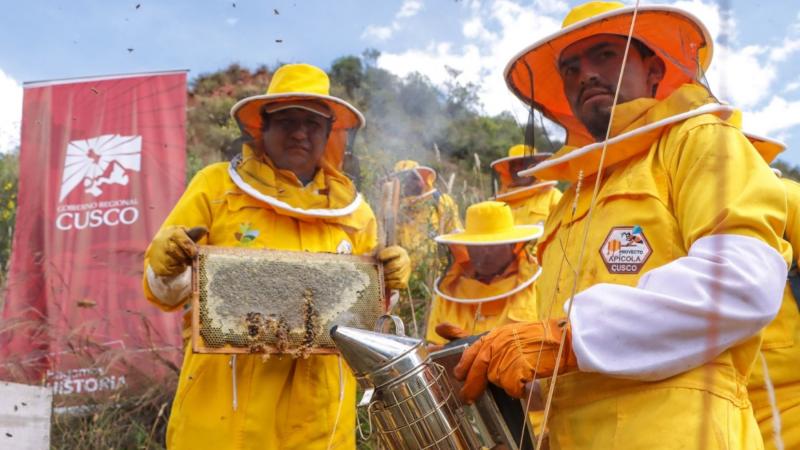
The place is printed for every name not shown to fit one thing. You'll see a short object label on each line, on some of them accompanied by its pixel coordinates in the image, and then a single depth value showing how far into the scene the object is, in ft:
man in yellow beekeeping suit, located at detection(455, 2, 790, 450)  4.75
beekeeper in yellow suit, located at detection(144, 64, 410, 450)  9.11
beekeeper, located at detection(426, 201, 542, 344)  15.52
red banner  18.11
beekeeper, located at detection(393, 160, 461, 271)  21.12
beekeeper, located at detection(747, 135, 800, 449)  6.68
